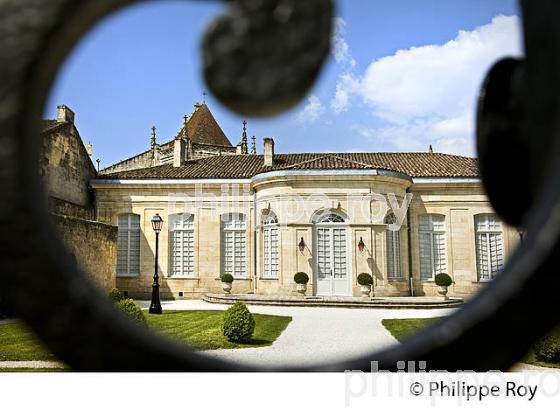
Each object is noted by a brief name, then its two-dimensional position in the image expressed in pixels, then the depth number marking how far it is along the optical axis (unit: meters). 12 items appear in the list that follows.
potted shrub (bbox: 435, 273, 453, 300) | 18.70
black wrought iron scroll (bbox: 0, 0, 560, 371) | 0.83
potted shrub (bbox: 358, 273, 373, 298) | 18.36
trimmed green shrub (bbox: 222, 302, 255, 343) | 9.22
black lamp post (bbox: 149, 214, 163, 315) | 14.61
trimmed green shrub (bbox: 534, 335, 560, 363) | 6.98
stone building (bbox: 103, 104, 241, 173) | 37.03
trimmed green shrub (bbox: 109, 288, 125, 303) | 15.63
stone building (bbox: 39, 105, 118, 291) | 15.84
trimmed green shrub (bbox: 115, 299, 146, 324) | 9.18
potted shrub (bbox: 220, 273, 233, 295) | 20.28
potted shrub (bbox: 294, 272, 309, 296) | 18.53
